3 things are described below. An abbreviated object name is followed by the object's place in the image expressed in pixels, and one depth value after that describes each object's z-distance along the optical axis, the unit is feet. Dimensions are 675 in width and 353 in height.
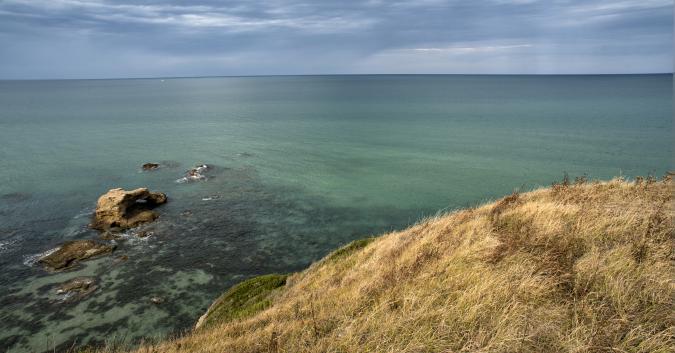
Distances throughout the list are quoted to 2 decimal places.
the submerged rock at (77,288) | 74.49
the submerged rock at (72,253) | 85.97
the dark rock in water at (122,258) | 88.16
